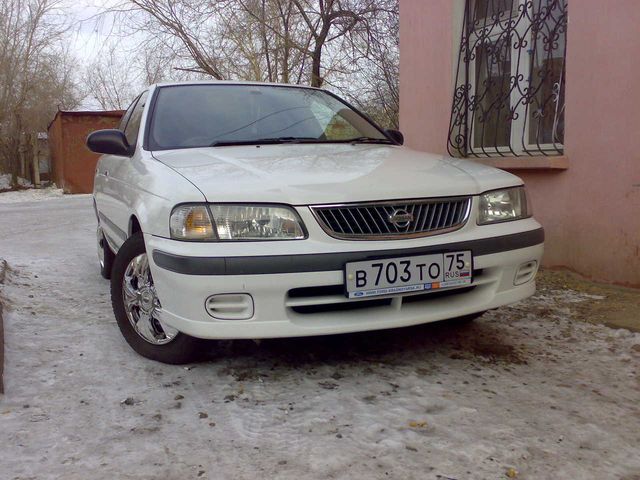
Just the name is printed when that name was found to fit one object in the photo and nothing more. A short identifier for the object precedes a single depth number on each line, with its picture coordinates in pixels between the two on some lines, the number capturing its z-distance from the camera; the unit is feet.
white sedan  7.98
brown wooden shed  60.85
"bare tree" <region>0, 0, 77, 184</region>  69.92
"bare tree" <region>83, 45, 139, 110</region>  131.44
